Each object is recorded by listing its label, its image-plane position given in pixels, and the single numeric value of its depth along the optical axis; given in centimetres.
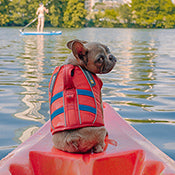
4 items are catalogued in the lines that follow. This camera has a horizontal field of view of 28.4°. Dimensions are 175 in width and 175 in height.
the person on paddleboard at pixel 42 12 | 2379
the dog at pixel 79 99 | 217
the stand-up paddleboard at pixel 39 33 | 2197
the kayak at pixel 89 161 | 200
